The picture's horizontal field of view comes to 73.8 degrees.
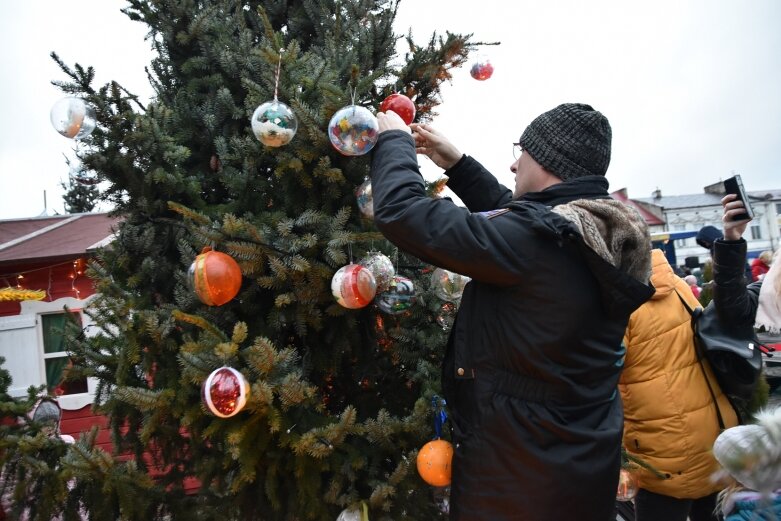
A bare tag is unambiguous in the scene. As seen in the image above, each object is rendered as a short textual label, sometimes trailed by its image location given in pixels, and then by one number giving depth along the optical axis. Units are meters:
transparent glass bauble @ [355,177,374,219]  2.18
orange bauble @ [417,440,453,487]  1.90
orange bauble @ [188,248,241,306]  1.94
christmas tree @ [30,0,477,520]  2.04
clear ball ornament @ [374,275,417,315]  2.32
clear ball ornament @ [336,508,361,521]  2.08
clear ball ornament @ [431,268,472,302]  2.26
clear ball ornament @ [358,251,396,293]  2.25
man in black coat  1.52
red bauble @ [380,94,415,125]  2.11
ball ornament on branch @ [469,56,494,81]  2.99
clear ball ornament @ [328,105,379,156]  1.87
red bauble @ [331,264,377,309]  2.06
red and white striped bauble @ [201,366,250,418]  1.77
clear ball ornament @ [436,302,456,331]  2.74
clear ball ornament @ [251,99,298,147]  1.95
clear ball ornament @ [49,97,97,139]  2.16
